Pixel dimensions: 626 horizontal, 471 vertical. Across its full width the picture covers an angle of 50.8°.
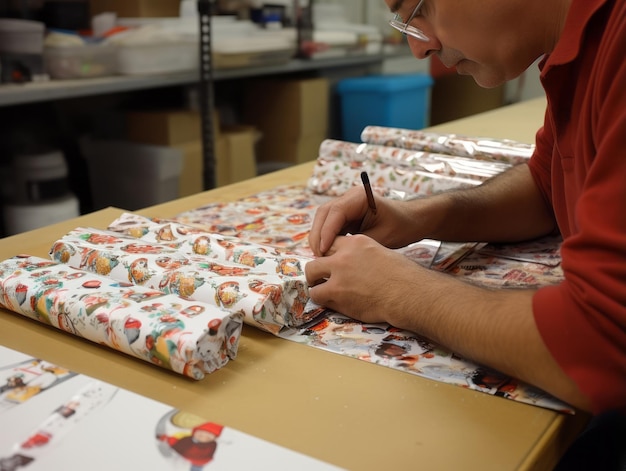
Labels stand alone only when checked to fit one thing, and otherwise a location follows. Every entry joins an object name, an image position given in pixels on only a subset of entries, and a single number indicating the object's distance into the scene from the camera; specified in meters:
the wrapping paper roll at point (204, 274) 0.81
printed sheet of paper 0.56
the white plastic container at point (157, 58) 2.22
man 0.65
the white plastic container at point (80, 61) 2.04
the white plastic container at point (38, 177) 2.09
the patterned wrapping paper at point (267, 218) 1.17
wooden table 0.61
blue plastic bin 3.24
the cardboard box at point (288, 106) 3.05
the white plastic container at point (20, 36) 1.91
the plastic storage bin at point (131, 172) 2.47
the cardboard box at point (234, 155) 2.69
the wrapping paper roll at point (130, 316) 0.71
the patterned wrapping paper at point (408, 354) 0.71
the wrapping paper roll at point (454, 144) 1.41
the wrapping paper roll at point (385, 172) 1.39
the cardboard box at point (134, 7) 2.43
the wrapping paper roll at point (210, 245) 0.92
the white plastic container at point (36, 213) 2.06
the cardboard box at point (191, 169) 2.53
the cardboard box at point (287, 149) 3.10
